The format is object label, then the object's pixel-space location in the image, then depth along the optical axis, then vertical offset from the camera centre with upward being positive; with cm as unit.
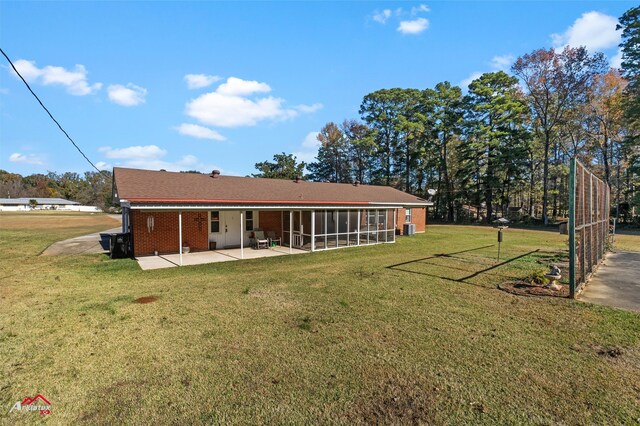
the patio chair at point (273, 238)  1622 -161
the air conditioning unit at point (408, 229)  2130 -151
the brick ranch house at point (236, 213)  1230 -28
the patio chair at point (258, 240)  1498 -162
